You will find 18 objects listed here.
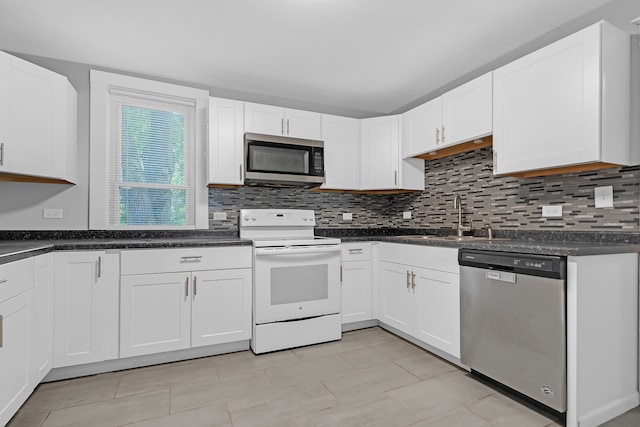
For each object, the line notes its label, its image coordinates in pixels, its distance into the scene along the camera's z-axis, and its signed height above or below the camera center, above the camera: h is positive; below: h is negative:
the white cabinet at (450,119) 2.53 +0.82
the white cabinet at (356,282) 3.16 -0.66
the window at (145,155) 2.92 +0.55
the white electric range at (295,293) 2.73 -0.68
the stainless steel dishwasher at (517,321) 1.70 -0.61
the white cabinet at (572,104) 1.86 +0.67
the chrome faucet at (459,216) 3.01 -0.02
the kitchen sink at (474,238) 2.65 -0.21
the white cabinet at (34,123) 2.25 +0.65
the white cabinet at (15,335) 1.61 -0.64
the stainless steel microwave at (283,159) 3.05 +0.51
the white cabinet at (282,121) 3.14 +0.90
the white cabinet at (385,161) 3.51 +0.56
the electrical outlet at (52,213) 2.73 +0.00
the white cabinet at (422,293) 2.40 -0.65
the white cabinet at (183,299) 2.41 -0.66
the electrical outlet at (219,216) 3.29 -0.03
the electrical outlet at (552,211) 2.31 +0.02
